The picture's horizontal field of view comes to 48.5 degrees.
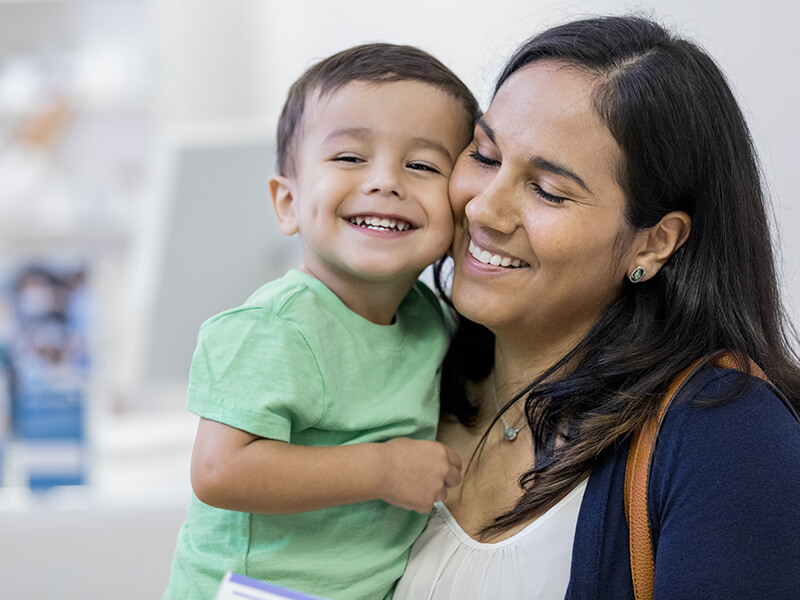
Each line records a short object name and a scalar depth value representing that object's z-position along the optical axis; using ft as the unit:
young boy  3.64
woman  3.65
